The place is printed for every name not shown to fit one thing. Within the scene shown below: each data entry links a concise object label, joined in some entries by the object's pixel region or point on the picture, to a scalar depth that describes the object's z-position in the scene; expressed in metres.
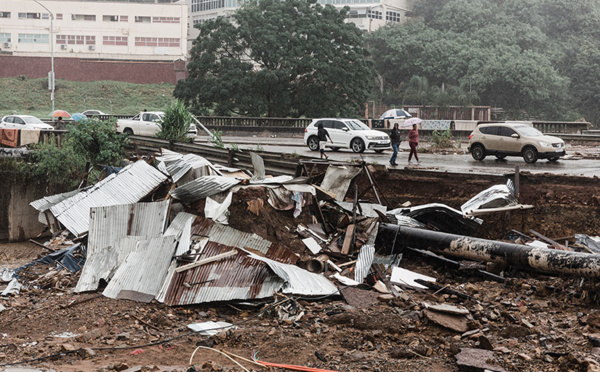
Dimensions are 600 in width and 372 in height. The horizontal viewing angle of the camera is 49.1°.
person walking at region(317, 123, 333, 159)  27.47
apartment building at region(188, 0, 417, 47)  87.25
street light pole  52.38
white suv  27.88
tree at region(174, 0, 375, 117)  46.12
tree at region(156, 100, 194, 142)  24.05
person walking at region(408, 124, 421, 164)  22.84
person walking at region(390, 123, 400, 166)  22.82
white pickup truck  32.88
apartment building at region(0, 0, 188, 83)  80.50
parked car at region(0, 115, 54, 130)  35.41
